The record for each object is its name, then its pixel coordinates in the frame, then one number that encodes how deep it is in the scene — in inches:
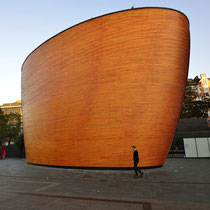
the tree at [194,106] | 1035.3
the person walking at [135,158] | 262.4
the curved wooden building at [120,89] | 327.3
